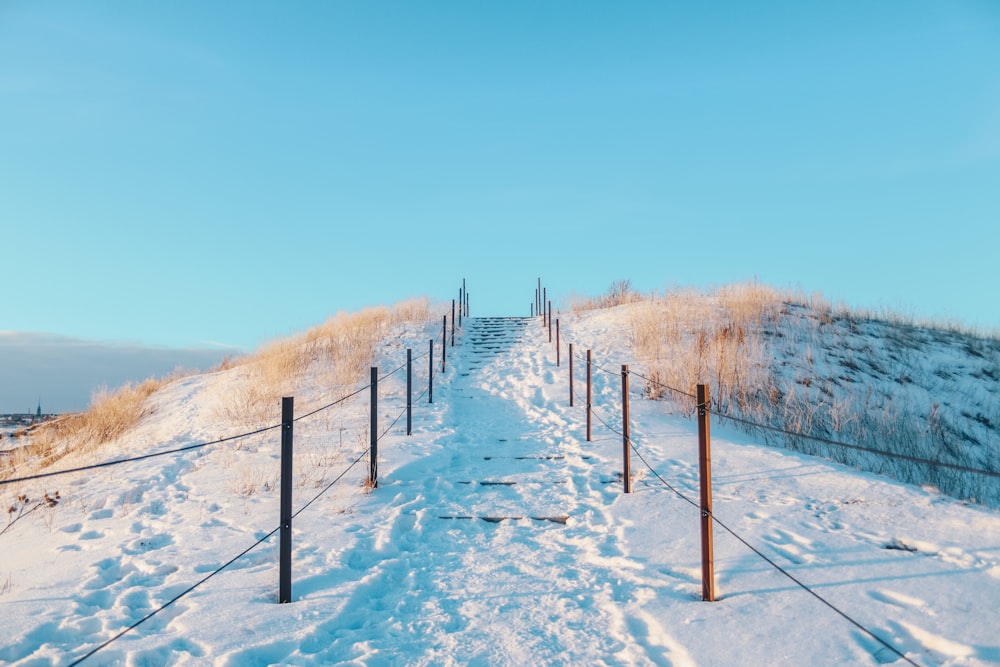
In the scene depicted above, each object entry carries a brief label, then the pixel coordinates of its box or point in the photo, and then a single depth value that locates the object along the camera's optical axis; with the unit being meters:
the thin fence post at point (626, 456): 6.82
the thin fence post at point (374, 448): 7.00
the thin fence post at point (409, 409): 9.60
